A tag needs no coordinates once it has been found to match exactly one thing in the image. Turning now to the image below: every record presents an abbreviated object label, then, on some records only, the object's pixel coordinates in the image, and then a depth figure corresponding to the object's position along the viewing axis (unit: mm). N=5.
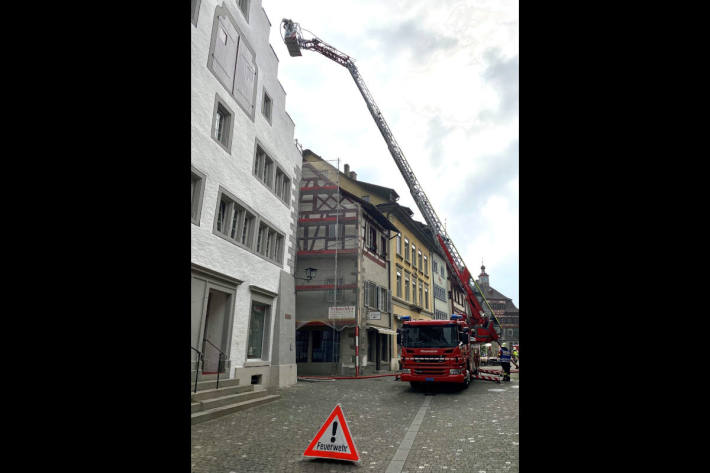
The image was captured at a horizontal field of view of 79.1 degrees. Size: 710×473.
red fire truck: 14266
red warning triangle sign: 5980
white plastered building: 11703
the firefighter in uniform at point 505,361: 18562
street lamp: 22664
